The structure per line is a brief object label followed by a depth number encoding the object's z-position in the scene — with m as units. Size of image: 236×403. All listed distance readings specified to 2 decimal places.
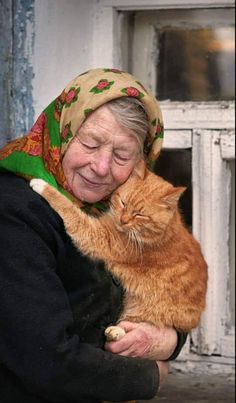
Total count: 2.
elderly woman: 2.21
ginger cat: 2.61
